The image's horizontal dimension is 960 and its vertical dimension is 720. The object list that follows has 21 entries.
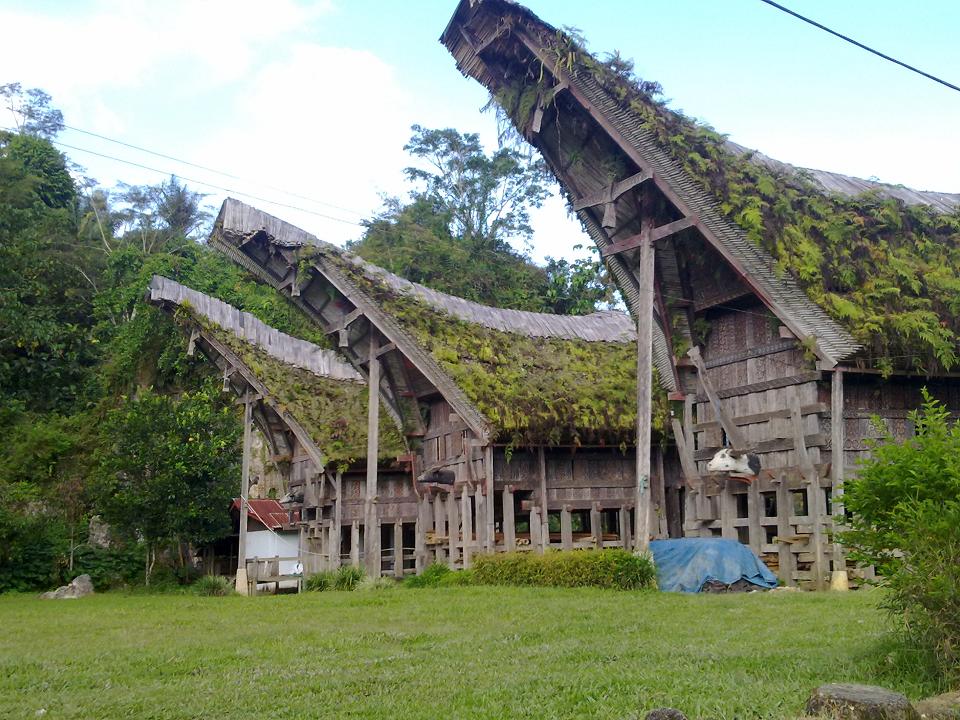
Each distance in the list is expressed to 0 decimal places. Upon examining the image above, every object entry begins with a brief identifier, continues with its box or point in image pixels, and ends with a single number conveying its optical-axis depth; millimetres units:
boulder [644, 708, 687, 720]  5641
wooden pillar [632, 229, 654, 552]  15711
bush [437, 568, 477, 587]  18562
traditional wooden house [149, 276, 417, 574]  25359
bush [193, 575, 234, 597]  23447
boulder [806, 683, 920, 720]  5445
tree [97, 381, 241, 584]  25750
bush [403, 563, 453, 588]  19734
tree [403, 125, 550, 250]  45625
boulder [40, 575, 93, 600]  24781
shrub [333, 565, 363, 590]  20641
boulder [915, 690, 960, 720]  5668
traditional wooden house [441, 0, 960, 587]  15758
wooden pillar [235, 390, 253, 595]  24906
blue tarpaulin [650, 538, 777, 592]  14781
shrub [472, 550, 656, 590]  14945
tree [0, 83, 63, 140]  53469
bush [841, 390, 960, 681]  6629
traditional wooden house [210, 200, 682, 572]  20703
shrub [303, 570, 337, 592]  20938
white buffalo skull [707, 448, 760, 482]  16656
